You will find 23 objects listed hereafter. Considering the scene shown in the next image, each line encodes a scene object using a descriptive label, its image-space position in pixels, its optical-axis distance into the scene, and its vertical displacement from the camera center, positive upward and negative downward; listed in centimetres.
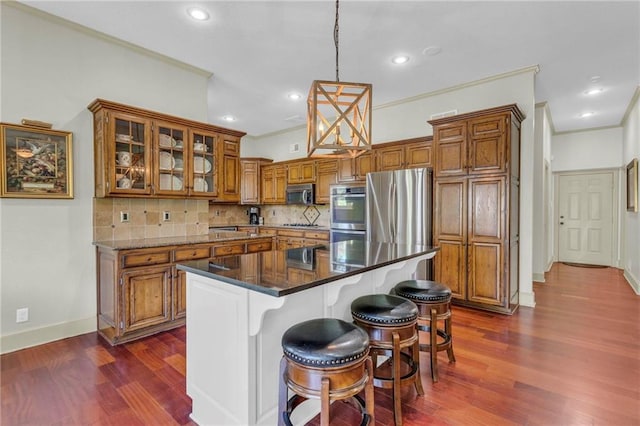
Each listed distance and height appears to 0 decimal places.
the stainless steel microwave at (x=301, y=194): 580 +31
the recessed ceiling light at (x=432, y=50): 337 +178
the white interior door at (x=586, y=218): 656 -21
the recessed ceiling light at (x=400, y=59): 357 +179
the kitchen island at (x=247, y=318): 151 -61
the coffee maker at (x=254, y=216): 717 -14
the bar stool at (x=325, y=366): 132 -70
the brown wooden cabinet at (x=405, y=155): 422 +80
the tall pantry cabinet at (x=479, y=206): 353 +4
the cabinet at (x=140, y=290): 278 -78
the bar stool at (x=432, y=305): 216 -69
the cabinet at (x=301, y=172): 585 +75
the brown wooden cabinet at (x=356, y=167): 483 +70
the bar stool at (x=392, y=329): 174 -70
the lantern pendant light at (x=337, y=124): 199 +59
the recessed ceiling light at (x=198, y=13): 270 +178
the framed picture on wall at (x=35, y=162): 264 +44
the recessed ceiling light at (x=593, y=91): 452 +176
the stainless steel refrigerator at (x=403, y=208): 403 +2
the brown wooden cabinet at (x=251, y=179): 680 +70
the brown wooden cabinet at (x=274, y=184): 640 +56
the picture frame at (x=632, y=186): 470 +37
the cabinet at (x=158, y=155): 300 +62
